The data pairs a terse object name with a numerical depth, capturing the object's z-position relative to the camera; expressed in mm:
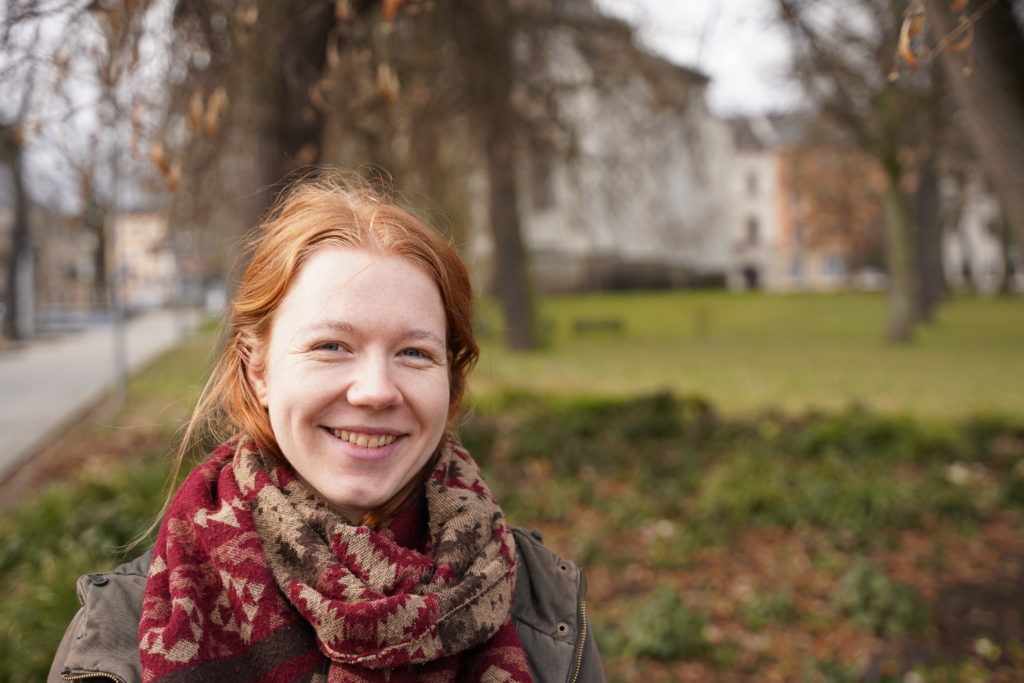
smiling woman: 1387
